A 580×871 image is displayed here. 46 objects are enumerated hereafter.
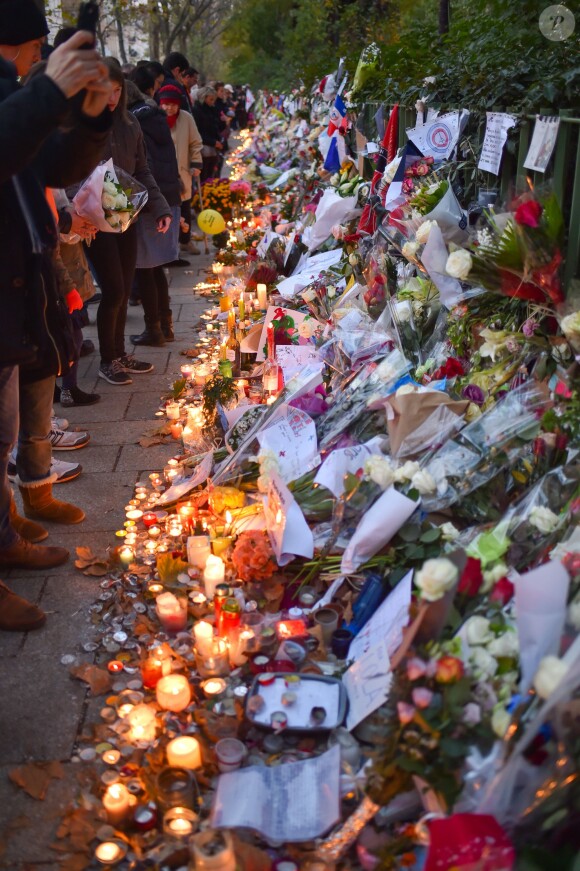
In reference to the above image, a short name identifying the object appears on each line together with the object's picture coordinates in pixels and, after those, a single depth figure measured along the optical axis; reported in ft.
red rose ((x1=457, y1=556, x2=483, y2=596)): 7.02
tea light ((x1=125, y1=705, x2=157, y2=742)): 8.16
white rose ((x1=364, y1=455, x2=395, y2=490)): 9.53
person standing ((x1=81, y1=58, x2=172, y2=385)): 15.97
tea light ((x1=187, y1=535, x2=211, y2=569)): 10.85
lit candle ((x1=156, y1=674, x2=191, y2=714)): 8.37
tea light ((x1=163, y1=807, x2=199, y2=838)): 6.89
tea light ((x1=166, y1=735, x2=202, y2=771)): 7.60
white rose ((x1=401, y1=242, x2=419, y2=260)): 12.00
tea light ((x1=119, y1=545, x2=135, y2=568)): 11.05
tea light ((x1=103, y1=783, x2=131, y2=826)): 7.10
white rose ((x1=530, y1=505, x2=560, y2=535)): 8.18
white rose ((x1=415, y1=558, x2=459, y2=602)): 6.19
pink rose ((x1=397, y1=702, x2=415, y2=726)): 6.08
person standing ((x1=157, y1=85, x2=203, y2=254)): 24.62
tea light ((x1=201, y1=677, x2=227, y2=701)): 8.56
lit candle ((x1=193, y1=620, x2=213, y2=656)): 8.92
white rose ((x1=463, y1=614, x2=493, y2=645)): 6.71
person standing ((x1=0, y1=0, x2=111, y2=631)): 8.04
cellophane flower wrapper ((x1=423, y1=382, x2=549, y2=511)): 9.21
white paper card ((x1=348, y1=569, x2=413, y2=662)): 8.18
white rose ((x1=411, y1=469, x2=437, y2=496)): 9.22
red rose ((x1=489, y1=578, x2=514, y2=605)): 7.04
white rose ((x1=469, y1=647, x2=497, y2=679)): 6.51
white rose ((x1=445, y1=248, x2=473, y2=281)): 9.68
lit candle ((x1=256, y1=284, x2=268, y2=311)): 20.23
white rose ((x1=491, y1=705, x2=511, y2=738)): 5.95
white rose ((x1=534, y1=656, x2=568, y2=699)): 5.54
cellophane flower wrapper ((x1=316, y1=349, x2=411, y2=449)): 11.28
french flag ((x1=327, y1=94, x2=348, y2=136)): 24.50
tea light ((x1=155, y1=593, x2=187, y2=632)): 9.65
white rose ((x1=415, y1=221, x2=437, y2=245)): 11.54
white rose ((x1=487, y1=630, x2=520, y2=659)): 6.58
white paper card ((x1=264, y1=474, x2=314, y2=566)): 10.00
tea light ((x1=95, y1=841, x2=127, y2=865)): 6.82
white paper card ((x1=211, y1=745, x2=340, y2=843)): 6.86
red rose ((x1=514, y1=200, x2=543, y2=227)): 8.75
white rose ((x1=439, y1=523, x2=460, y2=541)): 9.03
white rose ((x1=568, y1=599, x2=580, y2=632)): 6.36
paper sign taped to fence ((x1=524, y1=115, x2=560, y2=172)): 9.94
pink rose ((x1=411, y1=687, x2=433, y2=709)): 6.09
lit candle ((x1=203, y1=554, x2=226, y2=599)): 10.10
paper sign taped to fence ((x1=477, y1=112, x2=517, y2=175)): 11.47
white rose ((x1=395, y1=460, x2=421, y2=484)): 9.52
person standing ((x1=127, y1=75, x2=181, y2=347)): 18.40
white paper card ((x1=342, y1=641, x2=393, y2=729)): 7.77
